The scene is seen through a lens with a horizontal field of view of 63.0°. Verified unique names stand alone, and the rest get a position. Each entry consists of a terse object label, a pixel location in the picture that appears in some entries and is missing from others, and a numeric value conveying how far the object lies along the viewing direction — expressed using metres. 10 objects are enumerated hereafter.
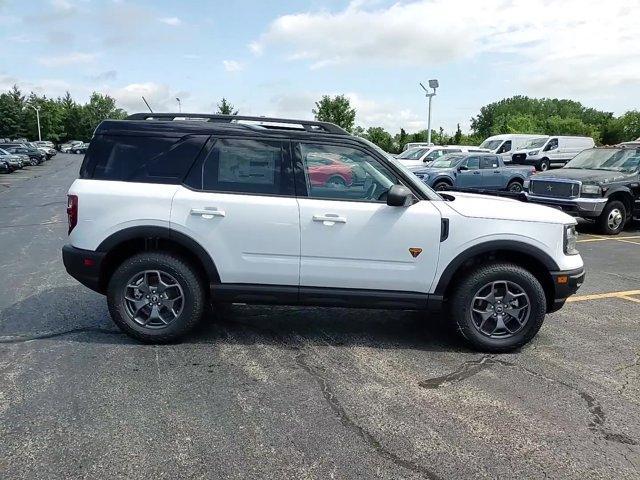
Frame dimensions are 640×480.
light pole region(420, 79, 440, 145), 35.27
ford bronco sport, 4.34
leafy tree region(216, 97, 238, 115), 44.71
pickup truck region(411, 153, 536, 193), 18.69
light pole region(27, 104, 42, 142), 76.75
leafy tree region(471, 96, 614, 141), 59.42
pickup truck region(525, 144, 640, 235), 11.37
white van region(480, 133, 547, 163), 32.16
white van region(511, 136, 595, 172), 30.02
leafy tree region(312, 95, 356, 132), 44.19
